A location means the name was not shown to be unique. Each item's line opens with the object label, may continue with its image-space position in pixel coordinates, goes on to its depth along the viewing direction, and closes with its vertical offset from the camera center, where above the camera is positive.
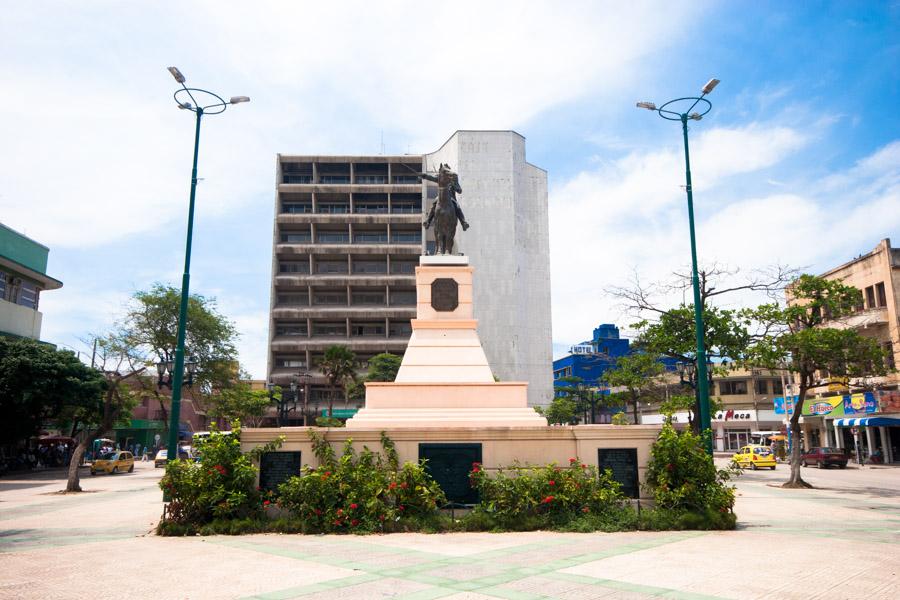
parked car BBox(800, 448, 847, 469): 37.78 -1.74
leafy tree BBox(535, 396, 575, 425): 66.47 +1.74
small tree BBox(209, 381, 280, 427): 51.88 +2.15
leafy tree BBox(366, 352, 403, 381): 53.41 +4.88
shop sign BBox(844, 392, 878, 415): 40.94 +1.38
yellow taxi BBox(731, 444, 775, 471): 38.62 -1.72
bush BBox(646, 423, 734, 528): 12.42 -0.97
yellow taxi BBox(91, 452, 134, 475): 36.94 -1.79
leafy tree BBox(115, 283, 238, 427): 45.75 +6.66
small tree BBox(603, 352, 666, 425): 32.72 +2.79
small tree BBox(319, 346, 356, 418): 50.47 +5.05
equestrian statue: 19.48 +6.28
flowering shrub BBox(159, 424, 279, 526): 12.11 -1.00
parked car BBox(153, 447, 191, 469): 40.48 -1.66
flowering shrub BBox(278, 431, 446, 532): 11.88 -1.19
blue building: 100.44 +11.15
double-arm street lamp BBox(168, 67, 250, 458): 14.72 +3.05
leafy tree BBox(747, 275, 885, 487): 23.69 +2.93
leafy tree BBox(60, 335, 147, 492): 24.59 +1.35
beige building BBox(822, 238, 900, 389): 38.38 +7.46
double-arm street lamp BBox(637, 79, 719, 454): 14.88 +2.74
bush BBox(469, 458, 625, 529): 12.12 -1.22
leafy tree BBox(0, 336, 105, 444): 31.78 +2.31
